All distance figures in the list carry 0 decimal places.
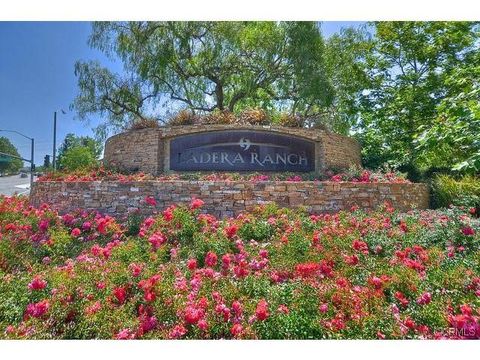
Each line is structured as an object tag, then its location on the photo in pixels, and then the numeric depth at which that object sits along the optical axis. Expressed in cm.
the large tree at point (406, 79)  834
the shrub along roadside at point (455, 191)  543
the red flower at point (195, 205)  456
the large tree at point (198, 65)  863
